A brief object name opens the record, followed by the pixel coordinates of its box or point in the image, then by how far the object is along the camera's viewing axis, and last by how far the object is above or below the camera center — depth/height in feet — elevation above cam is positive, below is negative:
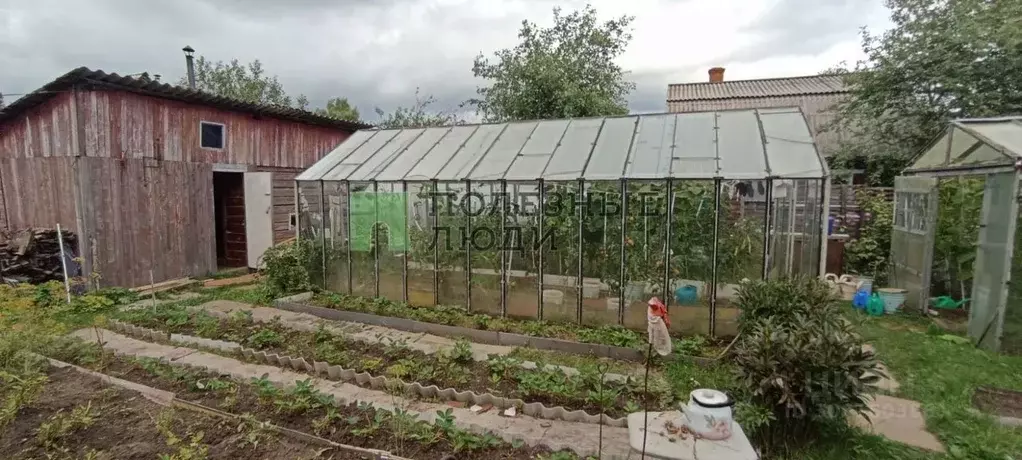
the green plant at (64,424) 9.75 -5.05
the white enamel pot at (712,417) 8.70 -4.14
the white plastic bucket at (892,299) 22.12 -4.75
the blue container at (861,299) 22.43 -4.89
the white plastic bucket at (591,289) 18.29 -3.62
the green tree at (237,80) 73.56 +18.78
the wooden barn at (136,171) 24.21 +1.41
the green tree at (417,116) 65.77 +11.95
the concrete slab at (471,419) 9.99 -5.51
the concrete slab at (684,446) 8.33 -4.64
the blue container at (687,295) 17.08 -3.58
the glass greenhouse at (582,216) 16.70 -0.75
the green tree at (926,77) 26.91 +7.85
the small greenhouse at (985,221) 16.01 -0.83
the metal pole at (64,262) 22.54 -3.44
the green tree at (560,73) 42.65 +12.34
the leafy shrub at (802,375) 9.49 -3.71
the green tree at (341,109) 88.81 +17.45
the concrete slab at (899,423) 10.84 -5.61
